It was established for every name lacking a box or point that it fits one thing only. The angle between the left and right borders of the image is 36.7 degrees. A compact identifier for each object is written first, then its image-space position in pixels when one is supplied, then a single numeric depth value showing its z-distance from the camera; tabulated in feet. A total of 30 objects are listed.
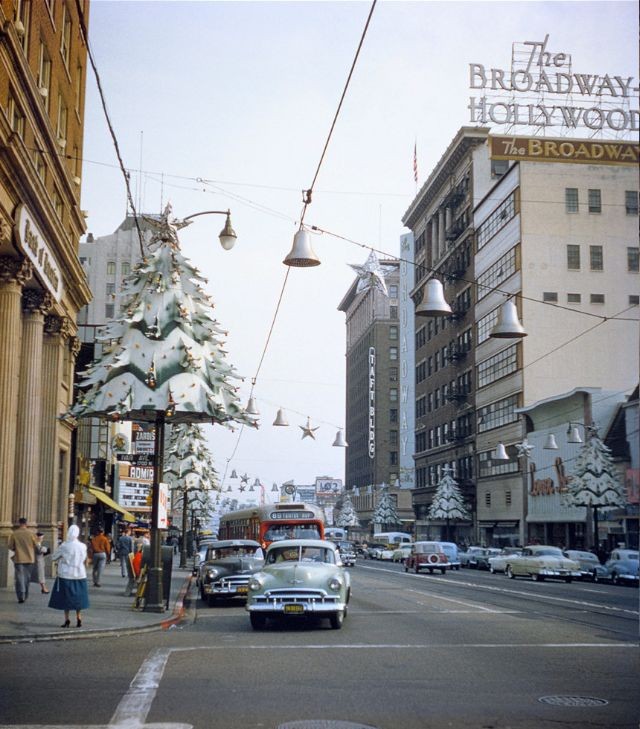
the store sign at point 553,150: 218.18
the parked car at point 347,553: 196.04
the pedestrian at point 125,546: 110.42
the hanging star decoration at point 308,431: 168.66
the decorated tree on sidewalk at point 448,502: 274.98
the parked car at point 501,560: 170.76
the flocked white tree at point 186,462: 174.50
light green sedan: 59.52
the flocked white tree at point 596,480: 169.99
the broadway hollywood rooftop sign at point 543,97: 215.92
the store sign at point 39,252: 85.10
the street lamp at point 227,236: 80.33
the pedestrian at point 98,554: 96.84
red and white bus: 116.37
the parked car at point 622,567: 140.97
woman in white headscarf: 57.26
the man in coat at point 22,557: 71.20
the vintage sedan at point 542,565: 146.61
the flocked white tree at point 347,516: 520.01
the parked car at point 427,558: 172.45
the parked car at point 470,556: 211.20
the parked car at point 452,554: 191.38
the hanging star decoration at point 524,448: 189.16
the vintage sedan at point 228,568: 81.25
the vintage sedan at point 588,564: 152.76
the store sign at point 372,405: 496.23
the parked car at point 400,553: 239.79
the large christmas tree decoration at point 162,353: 76.23
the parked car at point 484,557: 202.21
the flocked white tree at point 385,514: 437.58
